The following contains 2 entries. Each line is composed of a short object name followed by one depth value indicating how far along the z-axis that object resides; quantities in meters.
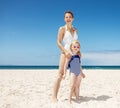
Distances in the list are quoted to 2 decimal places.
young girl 2.95
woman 2.98
